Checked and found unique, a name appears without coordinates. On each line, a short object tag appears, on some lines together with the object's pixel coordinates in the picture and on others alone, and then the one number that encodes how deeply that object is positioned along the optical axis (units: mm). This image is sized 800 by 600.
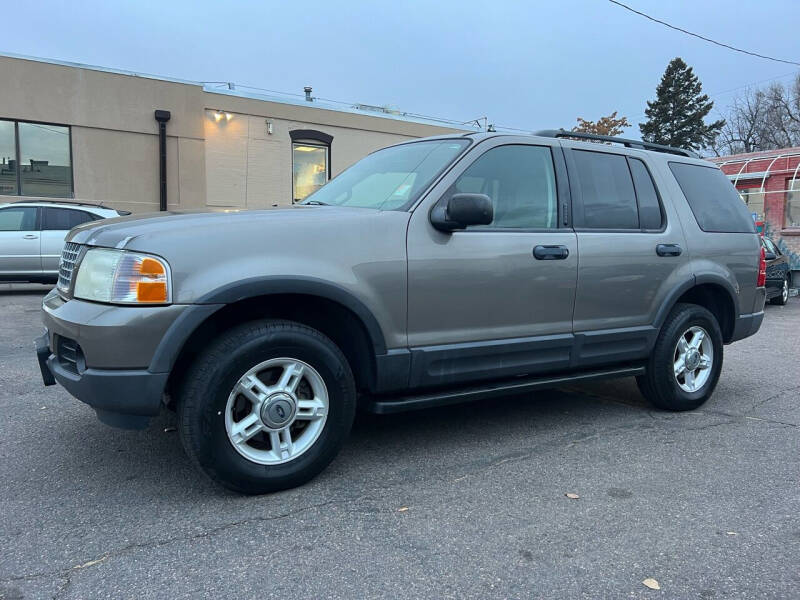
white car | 10680
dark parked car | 13055
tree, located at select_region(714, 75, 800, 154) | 47344
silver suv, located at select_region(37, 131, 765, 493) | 2861
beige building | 14383
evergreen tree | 47003
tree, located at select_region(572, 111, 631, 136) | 35750
